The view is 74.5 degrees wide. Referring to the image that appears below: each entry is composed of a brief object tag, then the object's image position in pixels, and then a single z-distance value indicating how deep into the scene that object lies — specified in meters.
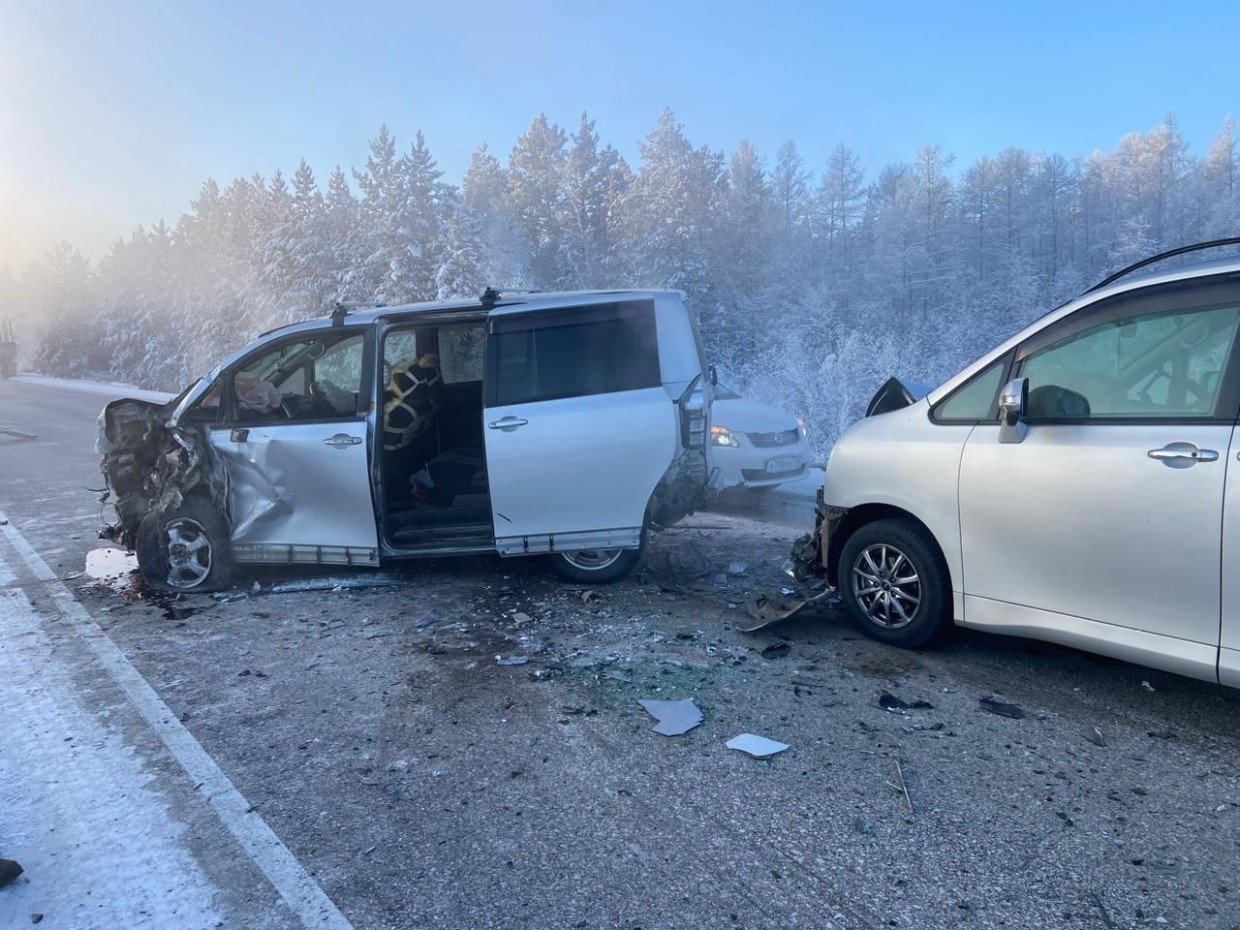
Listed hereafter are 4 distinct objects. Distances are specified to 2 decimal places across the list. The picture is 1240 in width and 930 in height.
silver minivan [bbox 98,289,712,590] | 5.68
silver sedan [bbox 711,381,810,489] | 9.27
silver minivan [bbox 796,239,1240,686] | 3.46
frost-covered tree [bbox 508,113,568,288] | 48.88
